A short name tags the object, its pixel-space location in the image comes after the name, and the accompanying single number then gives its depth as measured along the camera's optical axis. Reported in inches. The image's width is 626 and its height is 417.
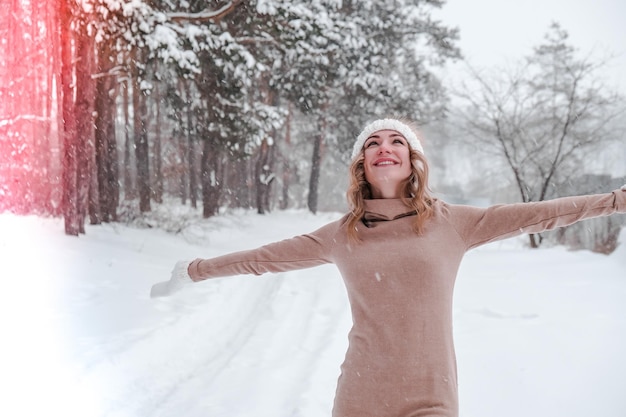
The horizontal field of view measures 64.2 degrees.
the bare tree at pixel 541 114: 576.1
